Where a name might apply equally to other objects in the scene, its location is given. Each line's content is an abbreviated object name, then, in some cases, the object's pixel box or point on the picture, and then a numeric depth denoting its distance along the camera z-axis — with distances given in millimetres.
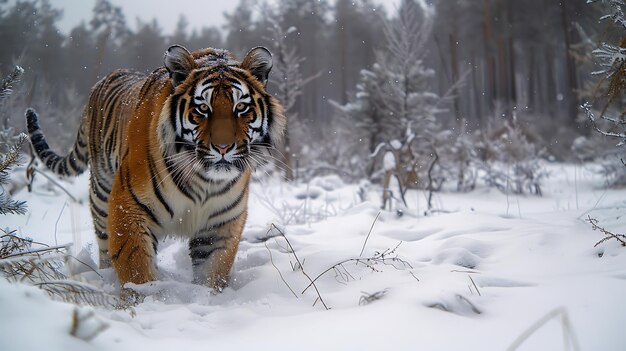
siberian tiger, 2736
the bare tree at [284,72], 11672
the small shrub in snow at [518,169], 8789
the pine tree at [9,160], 2383
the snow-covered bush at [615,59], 3057
